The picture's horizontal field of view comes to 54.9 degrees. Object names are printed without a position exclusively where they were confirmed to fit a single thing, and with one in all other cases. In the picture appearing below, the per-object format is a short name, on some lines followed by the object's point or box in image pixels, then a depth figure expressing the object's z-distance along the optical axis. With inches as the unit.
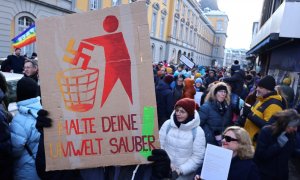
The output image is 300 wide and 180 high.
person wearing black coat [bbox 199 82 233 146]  147.4
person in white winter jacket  123.0
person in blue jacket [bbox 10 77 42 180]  98.8
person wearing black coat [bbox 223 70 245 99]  216.1
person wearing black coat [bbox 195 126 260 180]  98.2
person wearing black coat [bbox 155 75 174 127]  243.8
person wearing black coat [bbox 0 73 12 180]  90.0
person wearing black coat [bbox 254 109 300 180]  117.0
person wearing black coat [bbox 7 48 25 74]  329.7
